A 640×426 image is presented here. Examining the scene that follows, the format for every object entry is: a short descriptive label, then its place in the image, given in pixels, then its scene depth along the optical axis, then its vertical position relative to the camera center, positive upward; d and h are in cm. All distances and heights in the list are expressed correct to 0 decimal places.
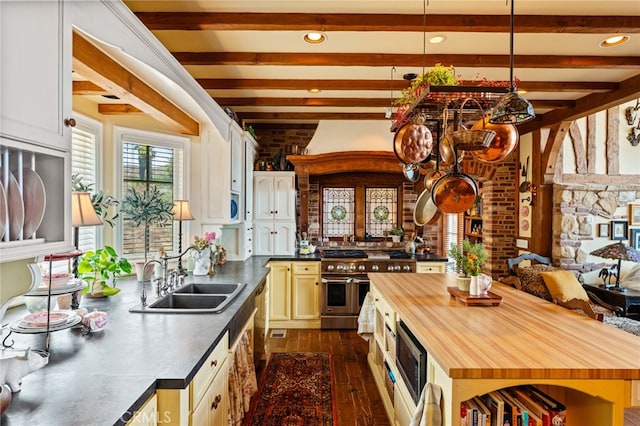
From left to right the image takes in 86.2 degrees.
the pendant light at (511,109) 158 +48
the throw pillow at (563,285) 385 -84
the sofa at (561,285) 373 -87
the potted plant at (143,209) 277 +0
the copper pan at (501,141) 201 +42
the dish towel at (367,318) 335 -106
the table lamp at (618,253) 403 -49
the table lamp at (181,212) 319 -2
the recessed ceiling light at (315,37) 261 +134
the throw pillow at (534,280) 400 -82
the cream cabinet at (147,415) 115 -73
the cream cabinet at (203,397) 131 -82
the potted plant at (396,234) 540 -37
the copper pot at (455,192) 201 +11
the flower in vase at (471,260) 238 -34
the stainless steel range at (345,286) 454 -100
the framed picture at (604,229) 479 -23
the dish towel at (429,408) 146 -86
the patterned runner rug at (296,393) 256 -156
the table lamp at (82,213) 201 -3
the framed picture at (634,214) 479 -2
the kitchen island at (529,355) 137 -63
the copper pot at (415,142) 224 +46
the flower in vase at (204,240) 330 -31
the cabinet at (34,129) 99 +25
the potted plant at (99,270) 242 -44
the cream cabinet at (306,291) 459 -109
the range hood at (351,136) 491 +109
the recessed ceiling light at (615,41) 266 +136
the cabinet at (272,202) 484 +11
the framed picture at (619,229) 479 -23
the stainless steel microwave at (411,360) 174 -84
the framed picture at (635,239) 478 -37
